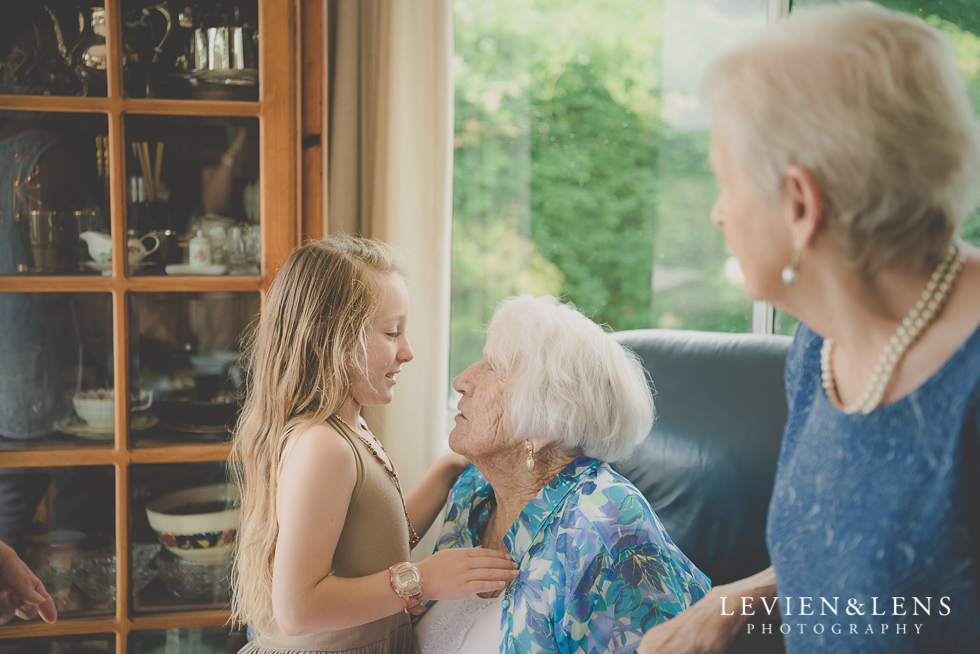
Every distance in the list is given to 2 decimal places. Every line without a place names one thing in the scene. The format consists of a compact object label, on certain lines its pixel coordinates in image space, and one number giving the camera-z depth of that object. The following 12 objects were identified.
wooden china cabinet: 1.77
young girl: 1.18
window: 2.61
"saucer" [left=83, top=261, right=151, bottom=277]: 1.79
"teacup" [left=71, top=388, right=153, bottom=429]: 1.83
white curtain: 2.19
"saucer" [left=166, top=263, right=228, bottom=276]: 1.82
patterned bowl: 1.88
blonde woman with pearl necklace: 0.66
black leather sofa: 1.52
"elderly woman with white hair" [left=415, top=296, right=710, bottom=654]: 1.14
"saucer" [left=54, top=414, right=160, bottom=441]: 1.84
